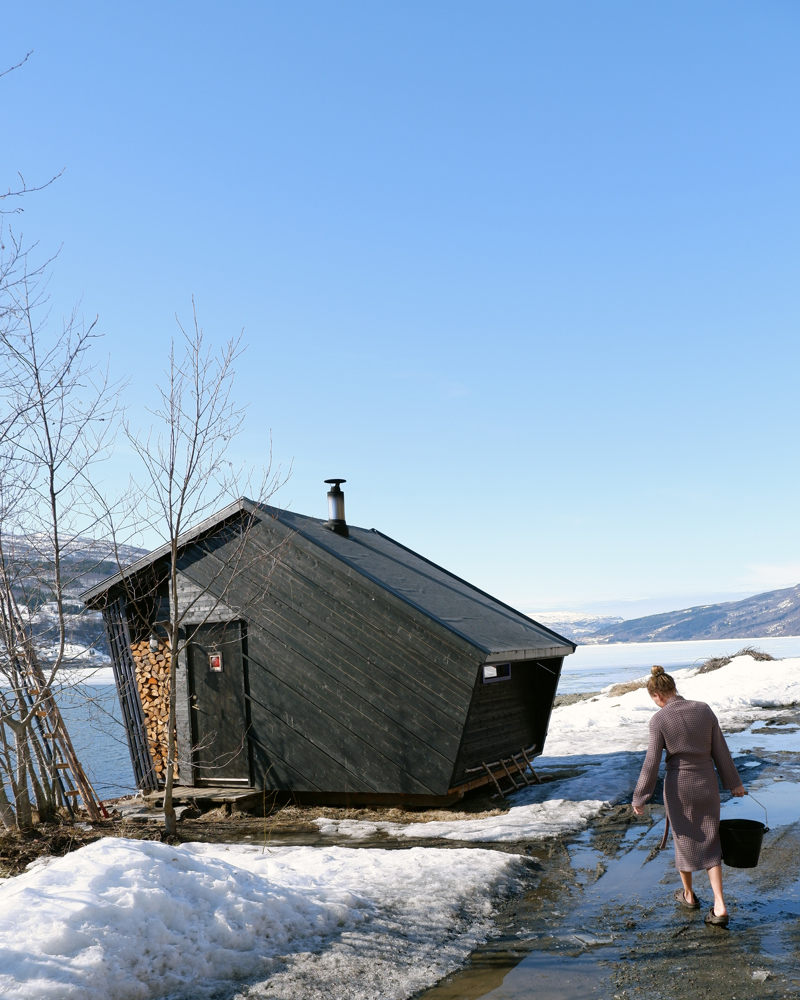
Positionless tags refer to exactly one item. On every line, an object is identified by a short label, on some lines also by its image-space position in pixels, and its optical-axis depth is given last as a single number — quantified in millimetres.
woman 5637
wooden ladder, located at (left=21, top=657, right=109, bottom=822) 10469
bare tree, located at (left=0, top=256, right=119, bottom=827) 8469
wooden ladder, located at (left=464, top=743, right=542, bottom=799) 11266
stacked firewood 12633
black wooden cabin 10469
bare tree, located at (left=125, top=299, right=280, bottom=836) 9680
